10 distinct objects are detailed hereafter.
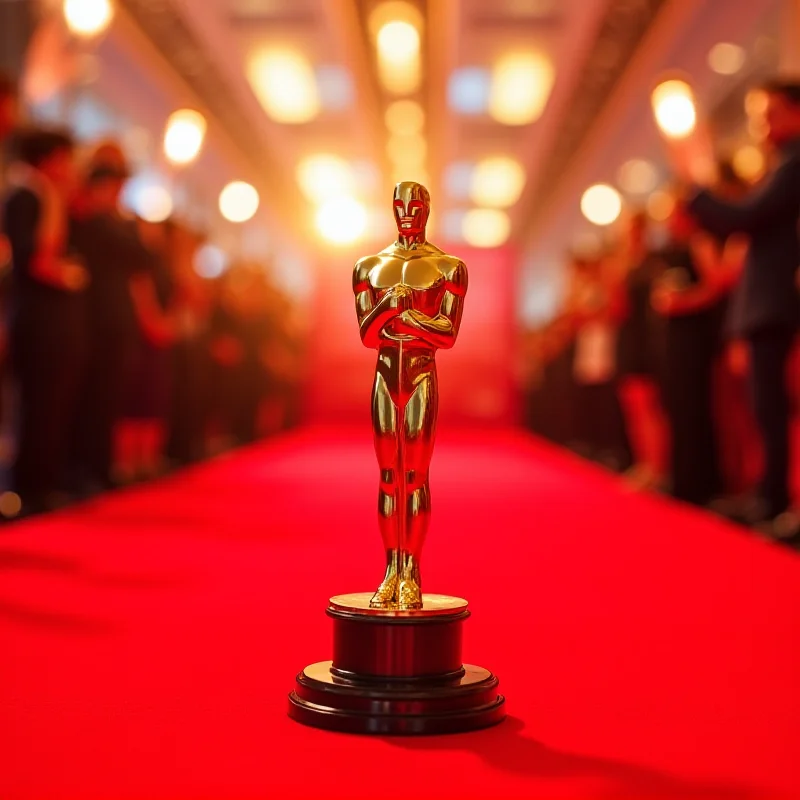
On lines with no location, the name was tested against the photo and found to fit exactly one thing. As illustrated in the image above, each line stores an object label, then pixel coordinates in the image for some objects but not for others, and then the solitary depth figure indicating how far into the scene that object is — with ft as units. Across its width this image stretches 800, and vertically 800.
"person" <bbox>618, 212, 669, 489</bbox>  23.49
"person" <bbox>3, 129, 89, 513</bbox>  17.06
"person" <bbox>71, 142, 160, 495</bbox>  19.89
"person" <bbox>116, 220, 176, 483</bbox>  23.50
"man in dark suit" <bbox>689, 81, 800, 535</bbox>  15.01
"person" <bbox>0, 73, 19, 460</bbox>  16.31
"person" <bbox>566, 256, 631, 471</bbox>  27.20
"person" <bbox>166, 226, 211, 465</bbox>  27.07
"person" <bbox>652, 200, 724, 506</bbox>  20.26
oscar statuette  5.41
